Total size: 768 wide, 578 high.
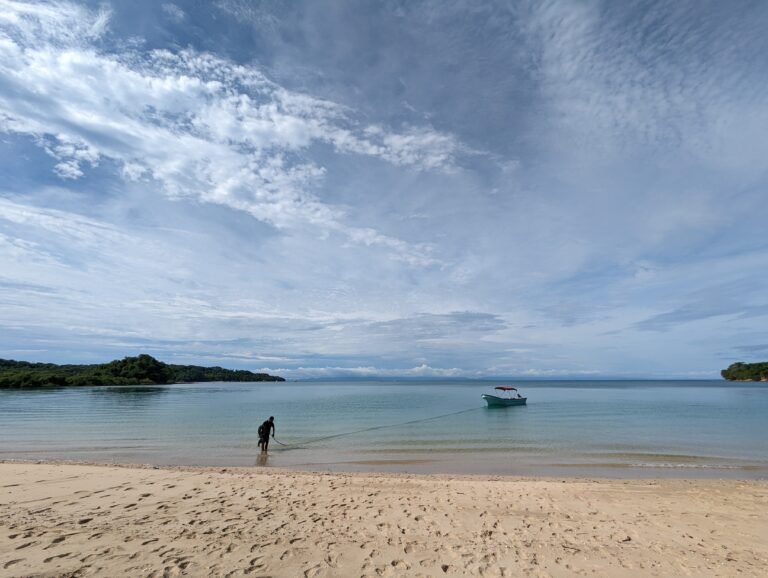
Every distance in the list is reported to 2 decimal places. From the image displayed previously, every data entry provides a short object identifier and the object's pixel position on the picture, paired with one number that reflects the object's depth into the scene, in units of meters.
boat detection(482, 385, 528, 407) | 62.22
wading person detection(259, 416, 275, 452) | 24.33
